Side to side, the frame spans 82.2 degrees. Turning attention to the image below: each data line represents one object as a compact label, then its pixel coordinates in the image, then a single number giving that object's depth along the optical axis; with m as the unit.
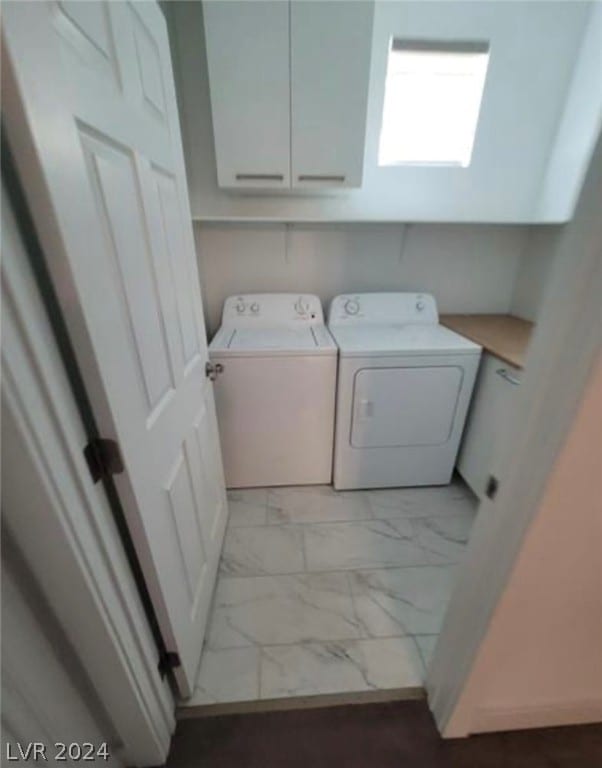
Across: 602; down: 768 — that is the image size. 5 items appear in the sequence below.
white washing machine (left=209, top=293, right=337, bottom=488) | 1.80
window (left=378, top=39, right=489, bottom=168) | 1.91
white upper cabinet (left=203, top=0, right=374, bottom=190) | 1.51
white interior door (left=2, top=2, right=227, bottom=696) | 0.52
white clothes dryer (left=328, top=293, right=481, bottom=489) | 1.83
